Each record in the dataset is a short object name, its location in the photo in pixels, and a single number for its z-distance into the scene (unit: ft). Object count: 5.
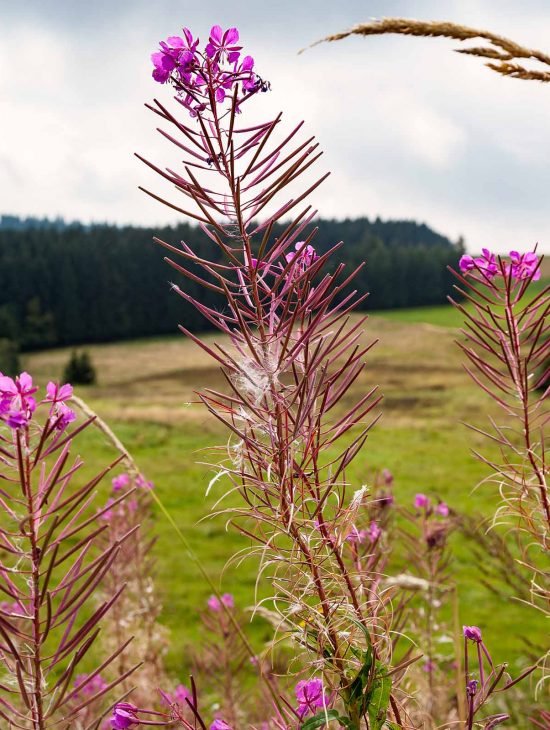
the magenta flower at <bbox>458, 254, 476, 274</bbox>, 5.49
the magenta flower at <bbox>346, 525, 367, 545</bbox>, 4.10
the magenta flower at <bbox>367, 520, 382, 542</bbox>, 7.60
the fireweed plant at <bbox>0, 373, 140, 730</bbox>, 3.34
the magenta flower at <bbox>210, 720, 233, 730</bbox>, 3.69
